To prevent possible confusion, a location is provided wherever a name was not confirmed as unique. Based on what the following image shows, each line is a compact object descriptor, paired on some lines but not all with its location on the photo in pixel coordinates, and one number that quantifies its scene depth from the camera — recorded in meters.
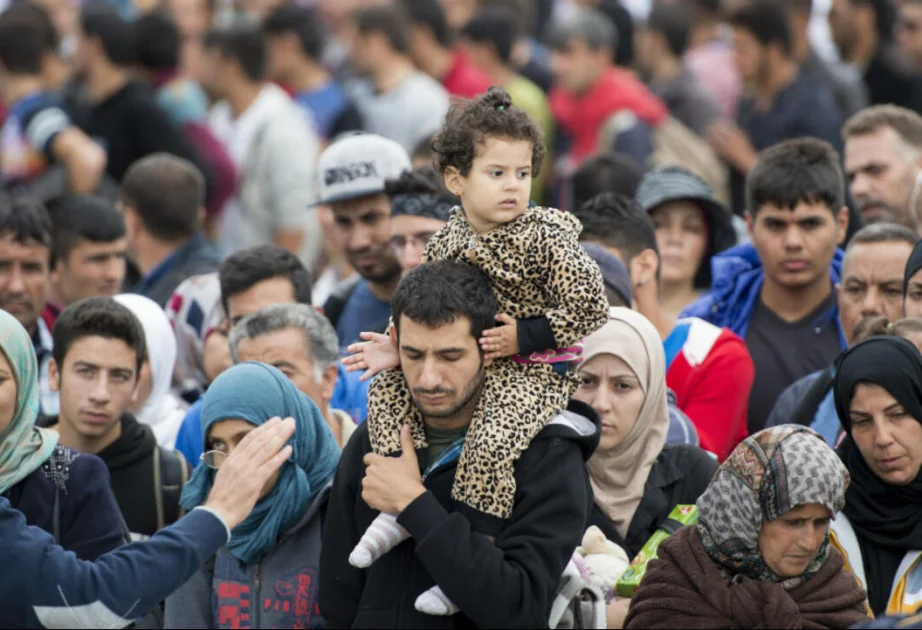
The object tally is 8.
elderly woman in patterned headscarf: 9.18
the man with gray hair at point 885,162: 15.27
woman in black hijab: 10.31
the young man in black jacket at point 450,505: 8.87
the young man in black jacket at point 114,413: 11.65
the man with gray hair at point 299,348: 11.98
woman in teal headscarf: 10.30
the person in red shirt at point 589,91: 22.42
